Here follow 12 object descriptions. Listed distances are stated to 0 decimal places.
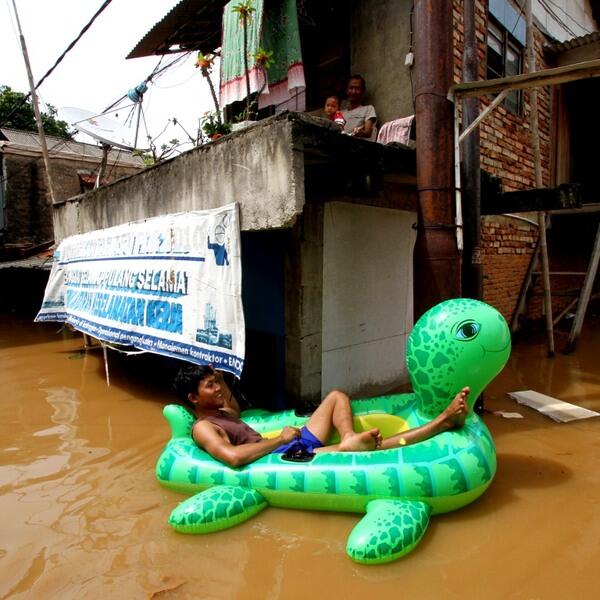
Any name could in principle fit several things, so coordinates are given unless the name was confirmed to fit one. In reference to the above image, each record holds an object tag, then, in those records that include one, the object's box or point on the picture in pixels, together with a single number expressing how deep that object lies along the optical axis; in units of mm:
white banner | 4270
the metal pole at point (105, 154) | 8734
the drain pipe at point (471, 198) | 4539
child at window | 5784
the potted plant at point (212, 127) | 5699
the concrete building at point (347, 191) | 4066
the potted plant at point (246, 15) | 4953
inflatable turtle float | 2854
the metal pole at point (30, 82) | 10758
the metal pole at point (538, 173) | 6691
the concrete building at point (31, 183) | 16062
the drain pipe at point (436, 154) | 4055
